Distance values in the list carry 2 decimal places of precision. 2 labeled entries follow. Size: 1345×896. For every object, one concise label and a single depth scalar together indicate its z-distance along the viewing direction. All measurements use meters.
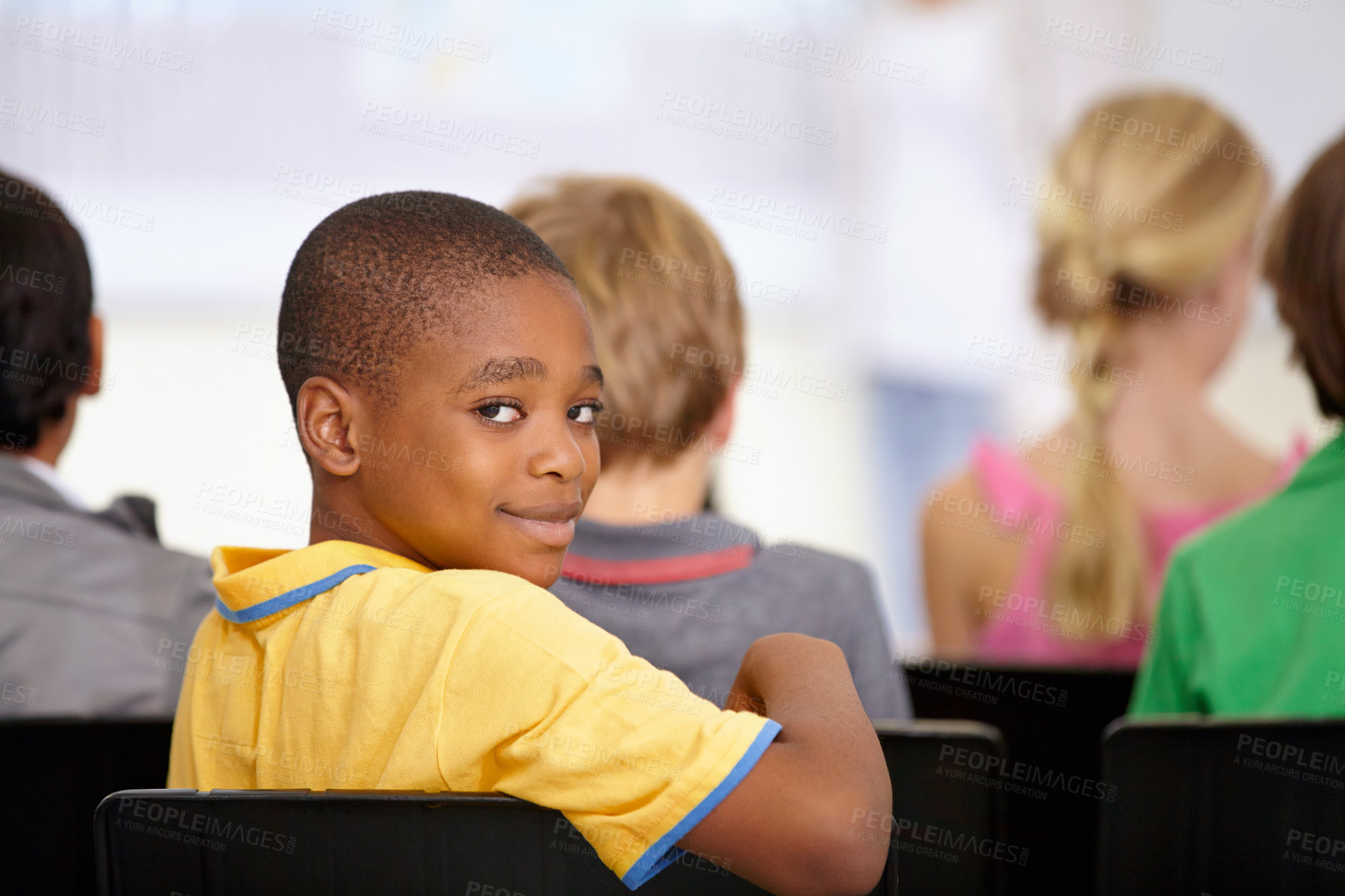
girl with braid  3.84
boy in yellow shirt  2.12
